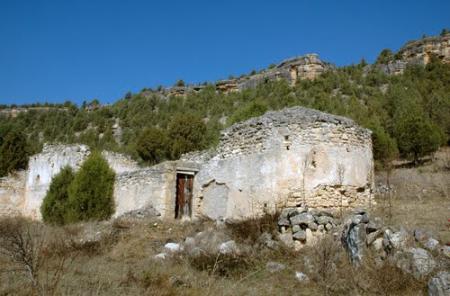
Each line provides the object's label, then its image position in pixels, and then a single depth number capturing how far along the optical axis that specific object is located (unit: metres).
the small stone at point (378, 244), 5.96
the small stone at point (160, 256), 7.26
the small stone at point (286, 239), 7.34
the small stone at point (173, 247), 7.88
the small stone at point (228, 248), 7.01
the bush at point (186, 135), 25.50
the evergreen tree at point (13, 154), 26.55
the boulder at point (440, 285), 4.57
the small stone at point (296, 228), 7.47
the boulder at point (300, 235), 7.35
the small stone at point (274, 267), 6.24
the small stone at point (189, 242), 8.04
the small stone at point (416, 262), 5.12
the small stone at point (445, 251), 5.28
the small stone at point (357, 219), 6.34
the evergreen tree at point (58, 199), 15.10
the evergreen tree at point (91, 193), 14.20
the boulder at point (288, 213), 7.78
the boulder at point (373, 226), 6.17
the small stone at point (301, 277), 5.71
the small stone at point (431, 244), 5.47
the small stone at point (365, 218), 6.31
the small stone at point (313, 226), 7.39
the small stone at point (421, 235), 5.71
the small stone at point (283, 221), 7.75
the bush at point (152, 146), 26.36
